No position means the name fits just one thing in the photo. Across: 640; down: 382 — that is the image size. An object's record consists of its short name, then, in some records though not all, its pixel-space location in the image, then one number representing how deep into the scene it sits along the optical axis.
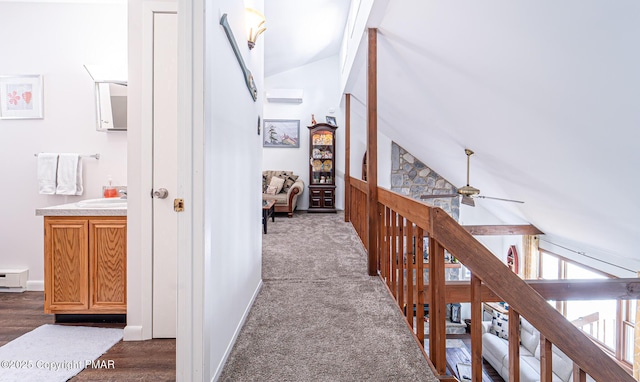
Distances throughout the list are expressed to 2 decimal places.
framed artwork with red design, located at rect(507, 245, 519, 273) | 5.98
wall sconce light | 2.20
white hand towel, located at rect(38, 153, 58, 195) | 2.81
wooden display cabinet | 6.43
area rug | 1.70
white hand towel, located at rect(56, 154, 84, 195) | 2.79
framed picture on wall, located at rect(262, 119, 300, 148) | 6.78
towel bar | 2.84
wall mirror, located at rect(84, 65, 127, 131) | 2.68
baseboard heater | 2.85
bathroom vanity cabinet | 2.15
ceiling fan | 3.85
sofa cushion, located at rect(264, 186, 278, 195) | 6.05
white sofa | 4.47
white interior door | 1.96
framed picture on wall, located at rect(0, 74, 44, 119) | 2.91
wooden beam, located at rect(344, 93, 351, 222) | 5.32
